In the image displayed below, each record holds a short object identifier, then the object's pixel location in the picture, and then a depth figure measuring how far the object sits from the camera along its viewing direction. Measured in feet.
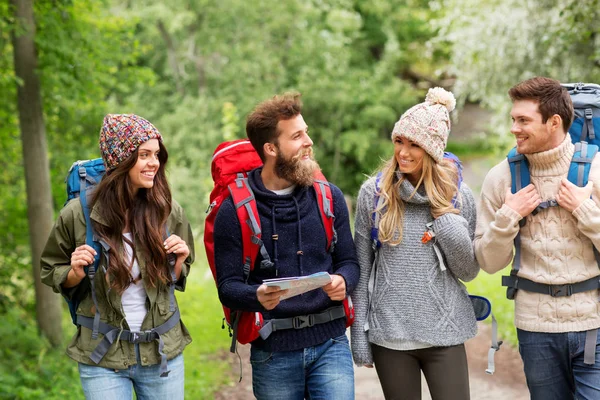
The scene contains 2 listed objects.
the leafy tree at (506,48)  34.73
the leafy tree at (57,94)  28.17
